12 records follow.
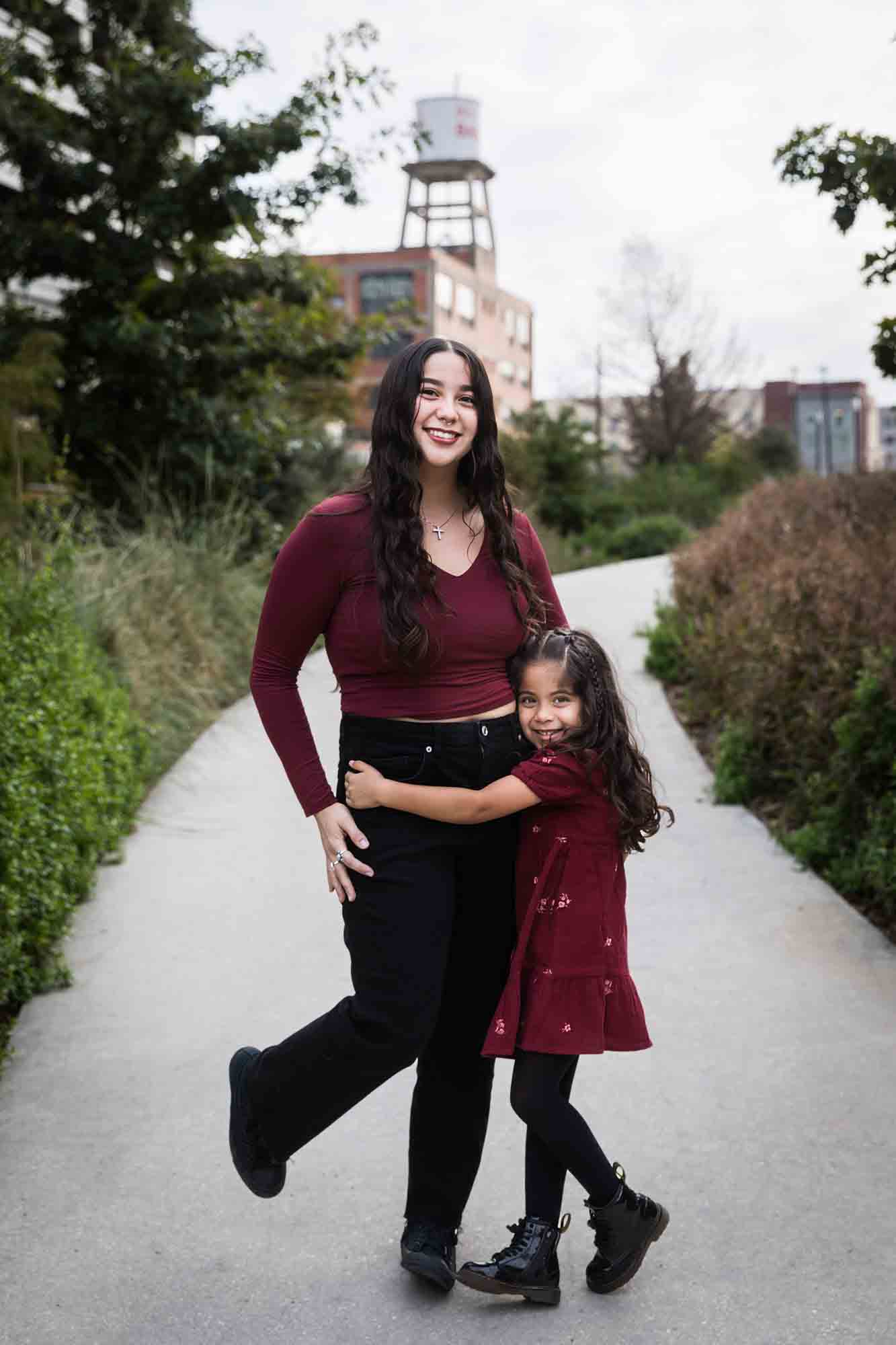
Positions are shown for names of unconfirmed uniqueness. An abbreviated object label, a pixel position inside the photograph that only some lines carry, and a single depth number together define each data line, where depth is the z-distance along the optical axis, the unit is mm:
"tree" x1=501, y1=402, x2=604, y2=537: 27375
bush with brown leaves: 6023
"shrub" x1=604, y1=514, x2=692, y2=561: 24125
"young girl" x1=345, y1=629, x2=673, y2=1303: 2951
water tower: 60125
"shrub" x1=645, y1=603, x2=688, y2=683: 10211
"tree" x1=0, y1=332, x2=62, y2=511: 10547
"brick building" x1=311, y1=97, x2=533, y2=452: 60156
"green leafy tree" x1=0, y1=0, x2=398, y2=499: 11453
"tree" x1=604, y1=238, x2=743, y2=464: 39969
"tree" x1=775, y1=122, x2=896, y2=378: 5410
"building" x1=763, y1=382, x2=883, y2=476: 80688
